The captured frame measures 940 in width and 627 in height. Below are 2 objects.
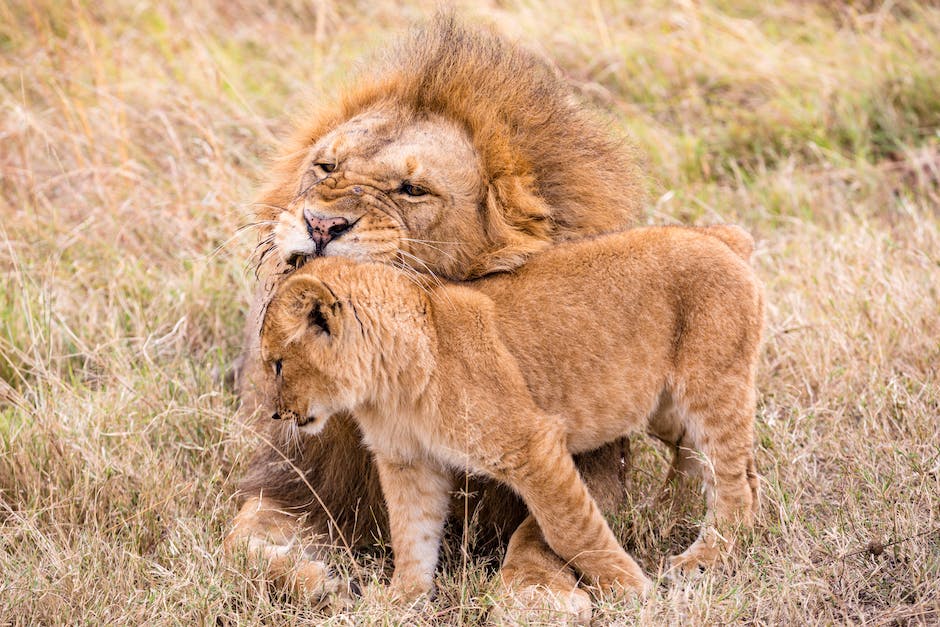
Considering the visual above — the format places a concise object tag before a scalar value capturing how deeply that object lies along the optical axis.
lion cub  5.84
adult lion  6.24
